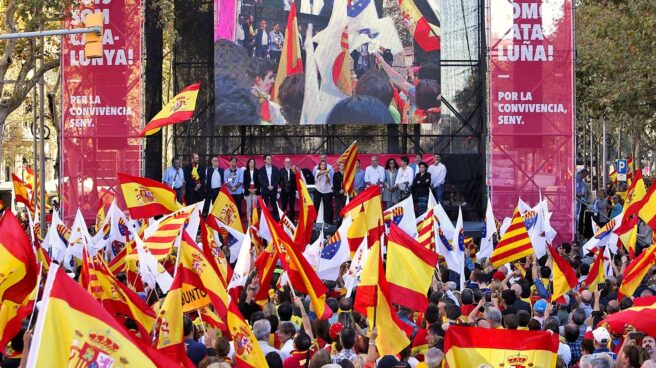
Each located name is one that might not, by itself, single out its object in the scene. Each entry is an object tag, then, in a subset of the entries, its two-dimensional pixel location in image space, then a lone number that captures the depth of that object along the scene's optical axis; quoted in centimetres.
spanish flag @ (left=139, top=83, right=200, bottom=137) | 2423
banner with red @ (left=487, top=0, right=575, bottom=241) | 2730
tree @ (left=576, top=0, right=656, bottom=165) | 2984
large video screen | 2800
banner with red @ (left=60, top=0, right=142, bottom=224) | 2777
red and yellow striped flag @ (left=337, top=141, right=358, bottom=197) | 2538
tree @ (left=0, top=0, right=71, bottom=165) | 2803
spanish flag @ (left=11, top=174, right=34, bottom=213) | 2787
